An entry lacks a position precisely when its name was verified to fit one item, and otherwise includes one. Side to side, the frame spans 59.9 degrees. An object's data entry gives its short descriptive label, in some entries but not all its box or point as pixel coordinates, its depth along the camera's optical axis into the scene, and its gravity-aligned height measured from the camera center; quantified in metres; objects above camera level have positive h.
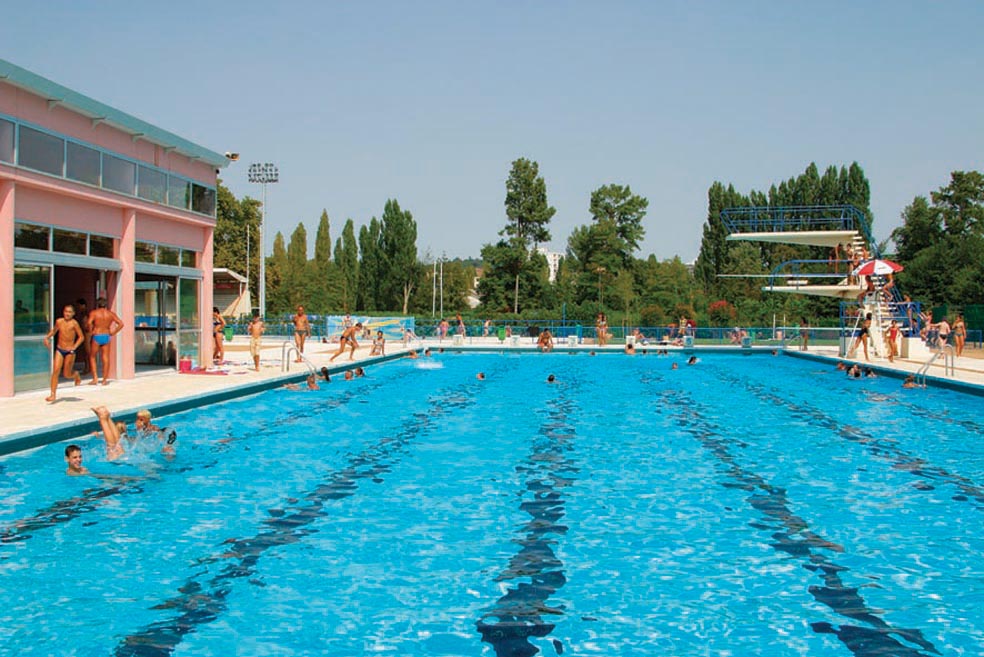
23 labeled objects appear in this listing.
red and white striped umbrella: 28.17 +1.83
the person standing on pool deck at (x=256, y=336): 20.89 -0.46
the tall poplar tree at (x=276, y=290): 67.75 +2.34
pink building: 13.75 +1.75
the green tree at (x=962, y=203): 61.06 +8.73
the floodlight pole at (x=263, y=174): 52.91 +9.18
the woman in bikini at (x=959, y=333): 28.14 -0.31
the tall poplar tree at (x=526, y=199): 65.19 +9.27
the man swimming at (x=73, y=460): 9.02 -1.52
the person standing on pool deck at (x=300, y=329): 23.56 -0.30
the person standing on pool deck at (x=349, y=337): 25.71 -0.59
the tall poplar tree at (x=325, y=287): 72.44 +2.77
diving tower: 28.80 +1.28
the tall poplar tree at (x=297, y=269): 74.19 +5.15
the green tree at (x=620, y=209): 69.38 +9.15
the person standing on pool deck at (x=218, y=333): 22.39 -0.41
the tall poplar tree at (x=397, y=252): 69.00 +5.50
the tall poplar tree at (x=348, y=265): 73.17 +4.79
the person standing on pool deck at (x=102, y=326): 15.66 -0.17
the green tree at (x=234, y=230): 61.59 +6.53
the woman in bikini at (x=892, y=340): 26.62 -0.55
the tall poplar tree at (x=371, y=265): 69.69 +4.42
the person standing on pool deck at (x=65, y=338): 13.16 -0.34
